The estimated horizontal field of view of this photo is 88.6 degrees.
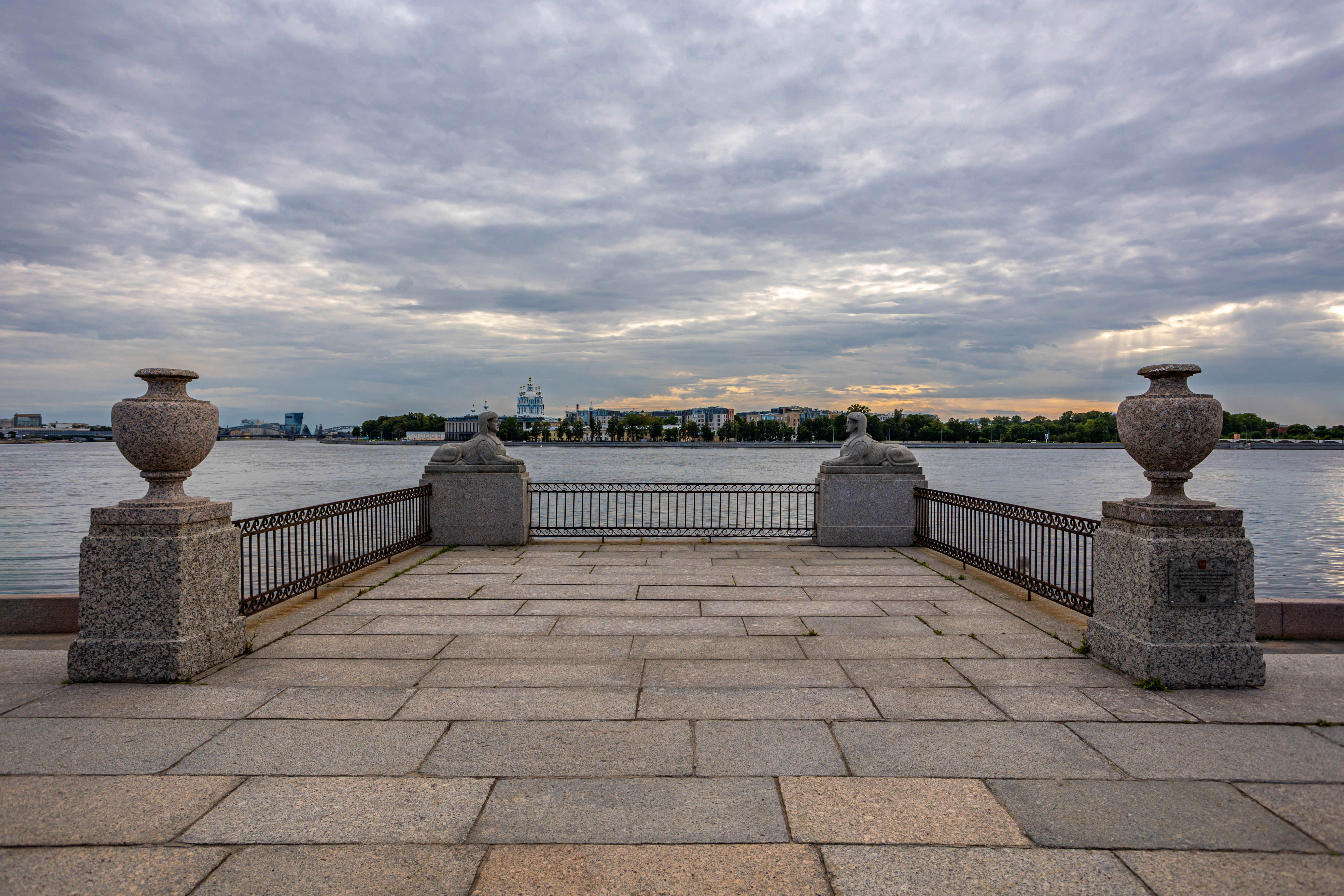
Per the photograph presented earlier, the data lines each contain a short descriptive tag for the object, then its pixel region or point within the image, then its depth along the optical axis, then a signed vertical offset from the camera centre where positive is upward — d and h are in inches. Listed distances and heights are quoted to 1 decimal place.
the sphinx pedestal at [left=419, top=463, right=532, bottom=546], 429.1 -44.5
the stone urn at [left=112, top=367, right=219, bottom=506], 193.2 +0.4
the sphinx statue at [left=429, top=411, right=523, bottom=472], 429.4 -12.6
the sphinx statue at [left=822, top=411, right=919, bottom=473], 435.8 -13.8
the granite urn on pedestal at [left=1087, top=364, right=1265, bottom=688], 184.9 -37.7
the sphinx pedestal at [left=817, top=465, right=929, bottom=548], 433.4 -47.9
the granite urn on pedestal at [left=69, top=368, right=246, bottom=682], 189.0 -38.5
